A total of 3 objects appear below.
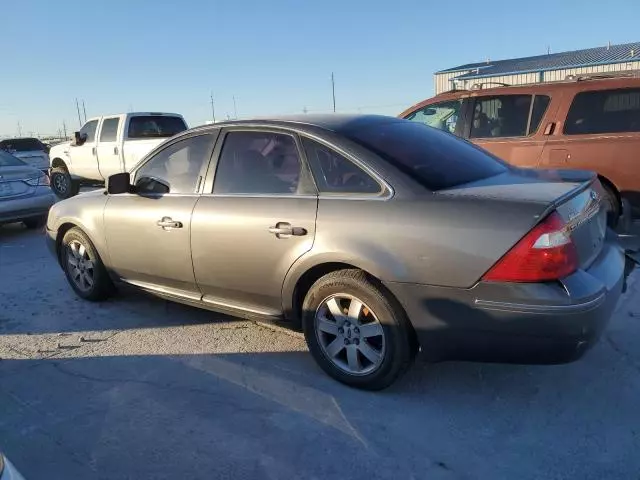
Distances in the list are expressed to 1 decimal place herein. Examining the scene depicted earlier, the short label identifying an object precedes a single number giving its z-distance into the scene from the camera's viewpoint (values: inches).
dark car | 107.1
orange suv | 235.1
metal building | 1130.0
